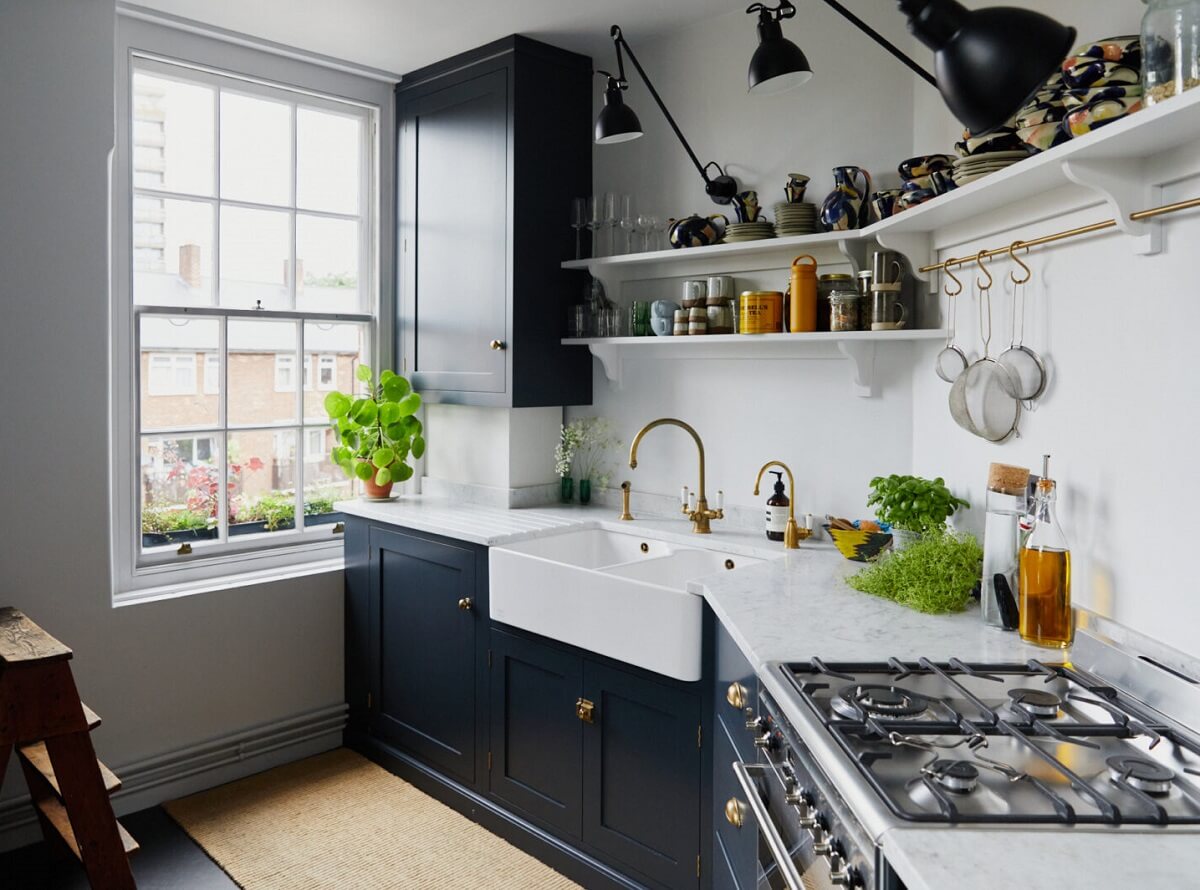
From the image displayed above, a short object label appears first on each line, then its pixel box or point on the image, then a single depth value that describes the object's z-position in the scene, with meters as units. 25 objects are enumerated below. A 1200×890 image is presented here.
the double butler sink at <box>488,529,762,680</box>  2.22
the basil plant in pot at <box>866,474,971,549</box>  2.18
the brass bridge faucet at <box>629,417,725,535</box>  2.91
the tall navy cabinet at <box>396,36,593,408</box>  3.21
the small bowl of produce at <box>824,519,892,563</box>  2.39
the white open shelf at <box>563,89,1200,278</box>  1.30
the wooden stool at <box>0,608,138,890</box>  2.20
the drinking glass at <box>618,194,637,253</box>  3.17
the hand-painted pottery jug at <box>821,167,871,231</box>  2.56
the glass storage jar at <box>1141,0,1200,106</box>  1.28
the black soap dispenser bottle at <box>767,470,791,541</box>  2.76
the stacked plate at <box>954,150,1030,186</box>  1.80
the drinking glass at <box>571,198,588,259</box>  3.26
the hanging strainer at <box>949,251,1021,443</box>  2.01
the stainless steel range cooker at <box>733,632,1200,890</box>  1.09
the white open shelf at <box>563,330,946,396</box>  2.51
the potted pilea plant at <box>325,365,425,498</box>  3.43
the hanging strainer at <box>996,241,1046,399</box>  1.93
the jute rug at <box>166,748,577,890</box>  2.63
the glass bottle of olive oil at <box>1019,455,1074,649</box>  1.70
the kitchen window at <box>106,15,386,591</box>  3.14
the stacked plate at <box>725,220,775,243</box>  2.78
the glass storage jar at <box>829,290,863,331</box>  2.48
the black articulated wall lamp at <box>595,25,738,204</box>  2.67
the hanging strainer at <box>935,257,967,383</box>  2.23
